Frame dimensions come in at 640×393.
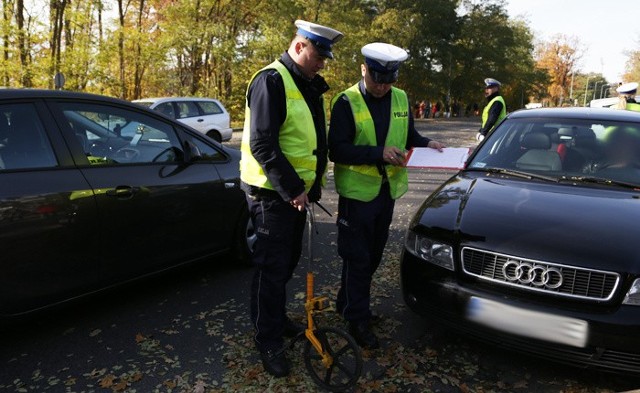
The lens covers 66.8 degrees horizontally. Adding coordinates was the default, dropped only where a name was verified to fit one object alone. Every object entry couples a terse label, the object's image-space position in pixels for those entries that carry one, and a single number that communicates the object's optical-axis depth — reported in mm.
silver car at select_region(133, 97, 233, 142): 13780
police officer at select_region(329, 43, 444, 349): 2871
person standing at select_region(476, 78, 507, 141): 7410
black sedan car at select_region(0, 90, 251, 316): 2770
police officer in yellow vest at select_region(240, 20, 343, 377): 2461
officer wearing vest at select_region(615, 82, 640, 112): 7711
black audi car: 2393
